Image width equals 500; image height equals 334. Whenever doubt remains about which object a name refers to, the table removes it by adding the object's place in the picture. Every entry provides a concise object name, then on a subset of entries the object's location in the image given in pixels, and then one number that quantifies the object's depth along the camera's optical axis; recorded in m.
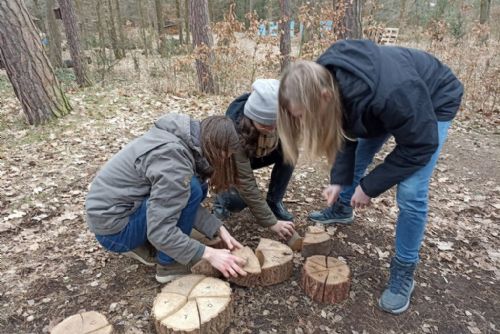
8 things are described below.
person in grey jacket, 1.86
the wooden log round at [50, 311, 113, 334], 1.78
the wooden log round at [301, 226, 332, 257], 2.55
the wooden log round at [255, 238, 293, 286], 2.31
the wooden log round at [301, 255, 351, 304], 2.20
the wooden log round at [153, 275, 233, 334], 1.83
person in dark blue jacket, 1.60
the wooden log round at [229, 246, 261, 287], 2.24
